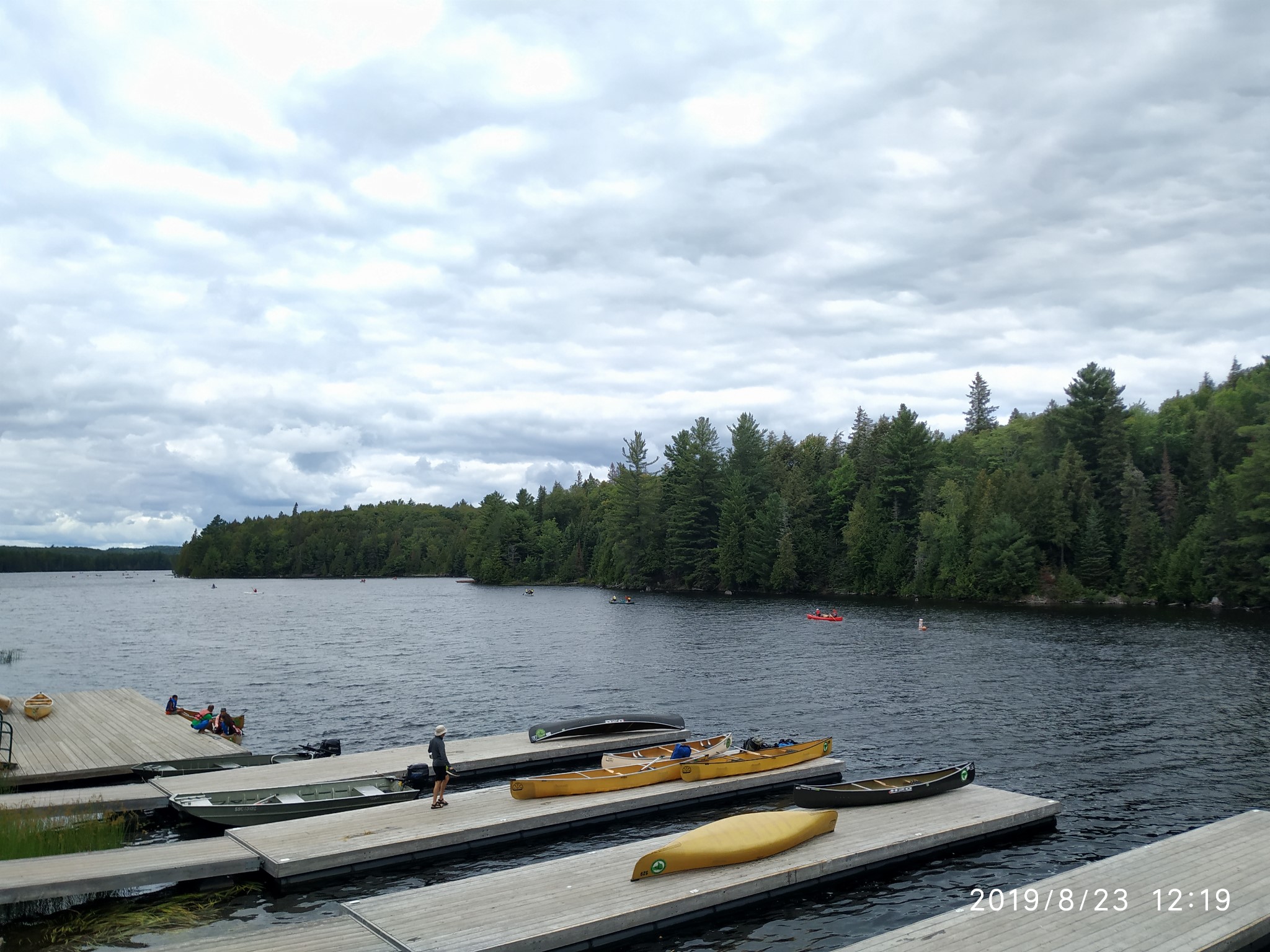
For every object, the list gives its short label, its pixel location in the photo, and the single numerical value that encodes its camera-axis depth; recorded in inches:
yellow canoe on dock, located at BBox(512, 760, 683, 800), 913.5
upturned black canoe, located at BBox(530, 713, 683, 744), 1236.5
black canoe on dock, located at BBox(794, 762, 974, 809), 863.7
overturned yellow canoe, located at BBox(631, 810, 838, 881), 674.8
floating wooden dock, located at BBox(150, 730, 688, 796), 982.4
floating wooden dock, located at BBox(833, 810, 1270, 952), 544.4
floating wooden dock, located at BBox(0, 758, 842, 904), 646.5
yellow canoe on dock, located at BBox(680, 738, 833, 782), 1001.5
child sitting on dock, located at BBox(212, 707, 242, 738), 1311.5
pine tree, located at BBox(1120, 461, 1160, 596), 3937.0
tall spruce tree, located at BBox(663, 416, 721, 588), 5880.9
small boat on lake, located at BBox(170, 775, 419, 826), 852.0
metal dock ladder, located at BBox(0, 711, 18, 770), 1008.9
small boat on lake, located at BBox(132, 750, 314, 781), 1048.2
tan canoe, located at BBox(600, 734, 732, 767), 1063.6
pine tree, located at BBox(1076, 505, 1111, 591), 4084.6
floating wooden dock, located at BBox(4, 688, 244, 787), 1046.4
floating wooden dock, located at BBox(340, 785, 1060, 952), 574.6
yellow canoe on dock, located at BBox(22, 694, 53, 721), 1343.5
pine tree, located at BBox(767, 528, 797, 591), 5221.5
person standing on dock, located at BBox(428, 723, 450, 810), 861.8
